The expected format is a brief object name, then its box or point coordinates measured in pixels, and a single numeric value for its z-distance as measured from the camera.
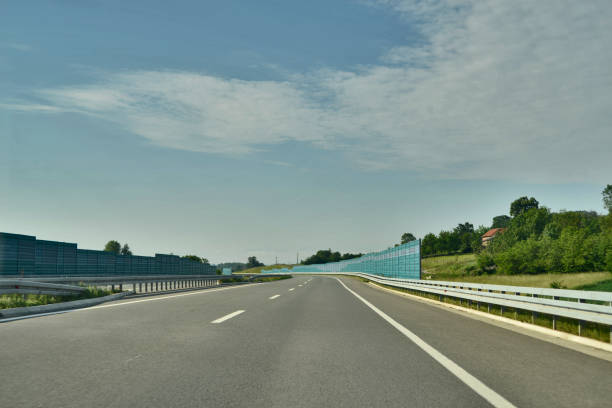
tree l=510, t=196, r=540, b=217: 156.39
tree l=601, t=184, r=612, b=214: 133.50
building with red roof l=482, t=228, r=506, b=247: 176.44
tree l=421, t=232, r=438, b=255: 181.38
